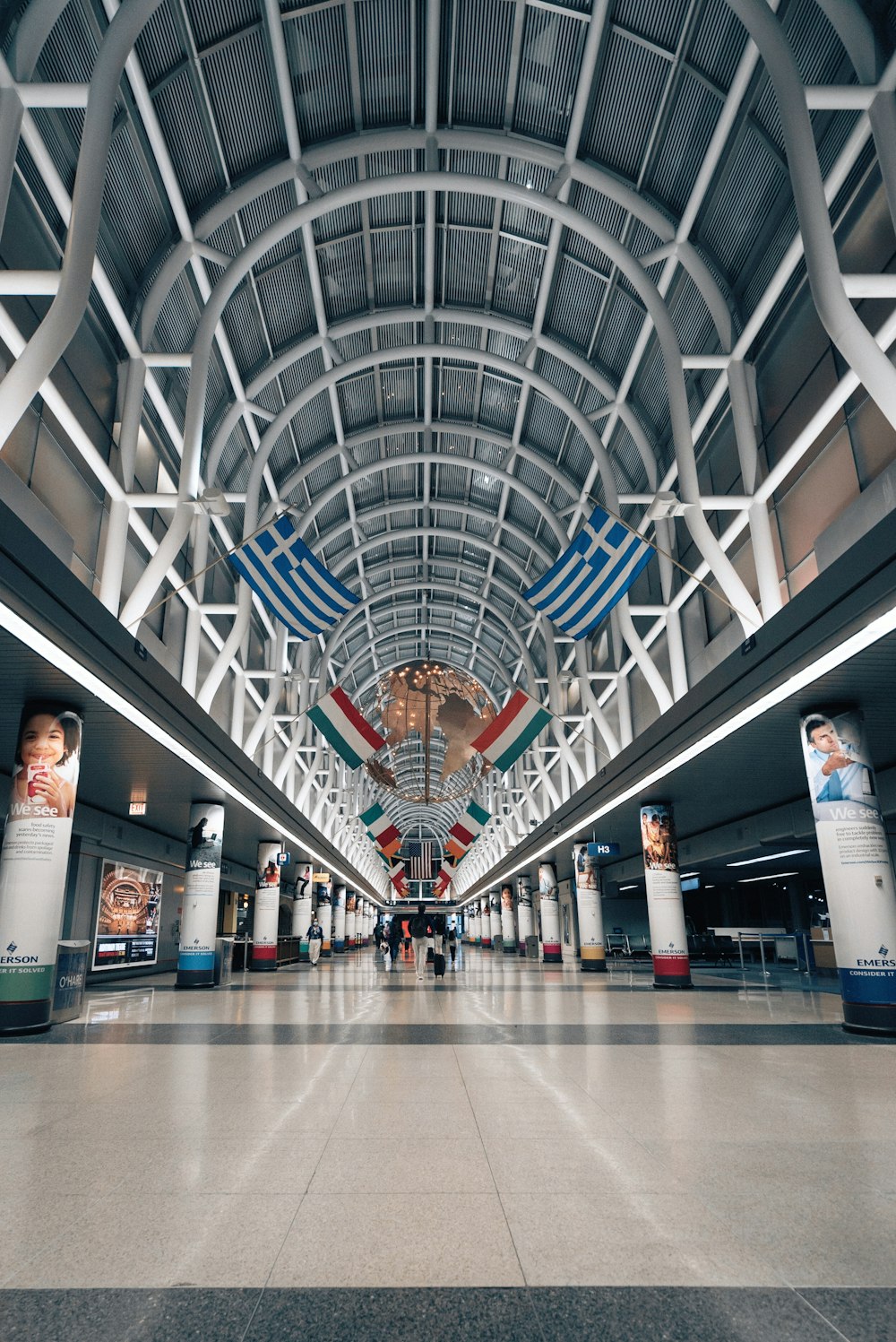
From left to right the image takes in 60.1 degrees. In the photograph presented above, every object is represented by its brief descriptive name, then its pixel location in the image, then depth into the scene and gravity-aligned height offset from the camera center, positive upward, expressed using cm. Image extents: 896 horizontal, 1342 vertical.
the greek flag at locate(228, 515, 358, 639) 1559 +675
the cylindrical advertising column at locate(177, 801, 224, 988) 2266 +60
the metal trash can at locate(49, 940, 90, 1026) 1350 -92
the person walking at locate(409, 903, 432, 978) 3030 -84
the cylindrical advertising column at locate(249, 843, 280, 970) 3409 +55
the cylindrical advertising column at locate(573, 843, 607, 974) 3312 +10
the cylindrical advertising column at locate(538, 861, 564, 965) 4338 +18
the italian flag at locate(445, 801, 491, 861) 3496 +430
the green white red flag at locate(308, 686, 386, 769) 2145 +513
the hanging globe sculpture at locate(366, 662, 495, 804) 3341 +919
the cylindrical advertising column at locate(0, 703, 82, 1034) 1236 +86
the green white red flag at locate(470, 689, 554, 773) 2078 +481
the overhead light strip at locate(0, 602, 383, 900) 1005 +371
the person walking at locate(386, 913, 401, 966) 3491 -80
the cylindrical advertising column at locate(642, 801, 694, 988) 2223 +40
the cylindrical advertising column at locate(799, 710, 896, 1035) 1195 +47
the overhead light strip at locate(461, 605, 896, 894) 1023 +346
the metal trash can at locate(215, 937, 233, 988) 2434 -144
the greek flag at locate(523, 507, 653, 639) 1406 +616
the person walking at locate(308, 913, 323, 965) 3634 -85
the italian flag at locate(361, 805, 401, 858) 3609 +434
